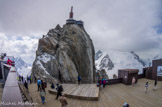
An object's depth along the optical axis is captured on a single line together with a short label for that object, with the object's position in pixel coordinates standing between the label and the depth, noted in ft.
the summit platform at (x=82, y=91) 27.50
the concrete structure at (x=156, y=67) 58.15
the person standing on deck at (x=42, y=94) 23.67
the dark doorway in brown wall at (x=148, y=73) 66.44
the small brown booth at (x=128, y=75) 46.64
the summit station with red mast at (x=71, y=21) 162.28
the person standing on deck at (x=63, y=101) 18.62
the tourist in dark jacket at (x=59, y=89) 26.05
